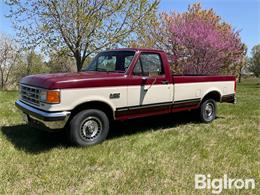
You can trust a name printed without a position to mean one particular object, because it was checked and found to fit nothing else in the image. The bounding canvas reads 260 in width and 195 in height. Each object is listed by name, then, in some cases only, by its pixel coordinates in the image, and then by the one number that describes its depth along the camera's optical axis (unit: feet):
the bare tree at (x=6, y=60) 90.90
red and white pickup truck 11.49
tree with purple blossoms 47.54
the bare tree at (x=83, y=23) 39.25
